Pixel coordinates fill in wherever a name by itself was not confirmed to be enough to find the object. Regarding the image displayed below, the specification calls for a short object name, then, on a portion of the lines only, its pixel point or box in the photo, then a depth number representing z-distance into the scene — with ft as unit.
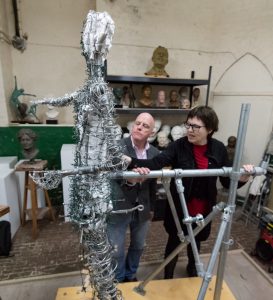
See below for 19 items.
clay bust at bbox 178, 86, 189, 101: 10.87
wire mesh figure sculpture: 2.74
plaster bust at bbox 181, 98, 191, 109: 10.38
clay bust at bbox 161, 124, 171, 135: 10.59
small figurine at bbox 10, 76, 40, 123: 9.70
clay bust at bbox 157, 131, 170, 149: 10.13
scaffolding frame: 3.22
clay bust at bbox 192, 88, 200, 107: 11.05
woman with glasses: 4.42
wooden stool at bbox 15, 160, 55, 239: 7.93
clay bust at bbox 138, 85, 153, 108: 10.09
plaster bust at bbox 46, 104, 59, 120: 10.31
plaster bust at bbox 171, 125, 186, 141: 10.39
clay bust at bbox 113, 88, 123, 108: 9.74
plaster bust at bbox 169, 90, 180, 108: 10.60
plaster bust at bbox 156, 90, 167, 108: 10.27
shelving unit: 9.21
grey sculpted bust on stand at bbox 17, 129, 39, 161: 7.93
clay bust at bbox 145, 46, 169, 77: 9.87
